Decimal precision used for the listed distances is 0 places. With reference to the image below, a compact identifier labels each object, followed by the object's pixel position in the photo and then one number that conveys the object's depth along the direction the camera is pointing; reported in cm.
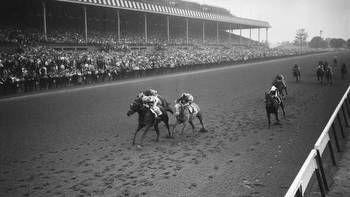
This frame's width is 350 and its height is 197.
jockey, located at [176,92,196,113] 1040
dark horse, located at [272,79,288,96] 1534
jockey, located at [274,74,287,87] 1573
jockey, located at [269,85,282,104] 1162
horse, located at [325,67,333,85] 2293
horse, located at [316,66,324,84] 2356
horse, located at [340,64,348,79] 2683
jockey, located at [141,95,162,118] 959
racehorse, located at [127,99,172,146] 951
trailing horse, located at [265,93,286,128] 1127
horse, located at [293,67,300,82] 2501
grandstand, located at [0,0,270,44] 3459
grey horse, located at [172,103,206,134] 1036
